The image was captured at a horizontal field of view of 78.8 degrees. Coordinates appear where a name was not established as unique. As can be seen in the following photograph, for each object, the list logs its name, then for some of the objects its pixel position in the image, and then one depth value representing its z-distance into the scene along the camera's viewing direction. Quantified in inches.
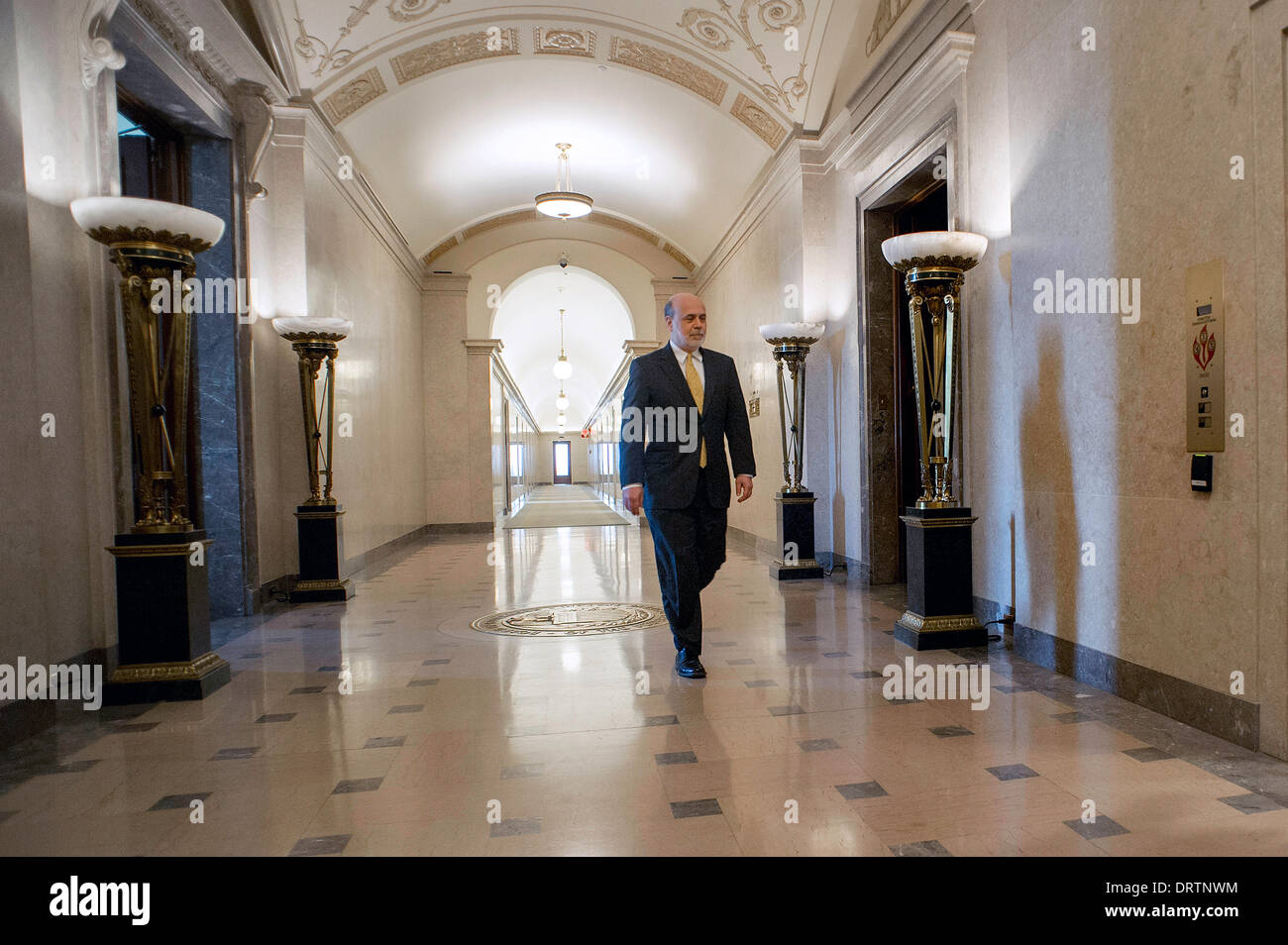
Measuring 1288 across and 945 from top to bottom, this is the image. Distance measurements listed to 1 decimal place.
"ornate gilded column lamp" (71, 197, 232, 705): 148.4
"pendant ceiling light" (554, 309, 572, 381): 991.1
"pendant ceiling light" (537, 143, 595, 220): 418.6
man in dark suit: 154.1
